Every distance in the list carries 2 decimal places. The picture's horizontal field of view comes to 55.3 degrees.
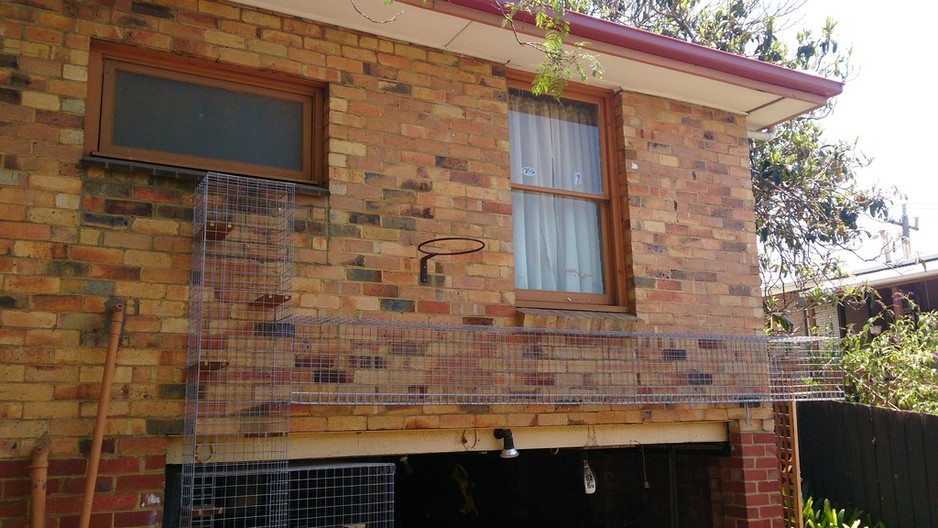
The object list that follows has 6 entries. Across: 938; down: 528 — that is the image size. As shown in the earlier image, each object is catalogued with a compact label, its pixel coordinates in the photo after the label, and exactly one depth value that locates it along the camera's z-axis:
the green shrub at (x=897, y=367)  9.15
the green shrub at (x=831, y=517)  7.67
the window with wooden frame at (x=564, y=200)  6.36
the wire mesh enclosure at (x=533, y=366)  5.15
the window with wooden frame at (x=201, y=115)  4.96
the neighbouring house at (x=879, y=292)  11.55
